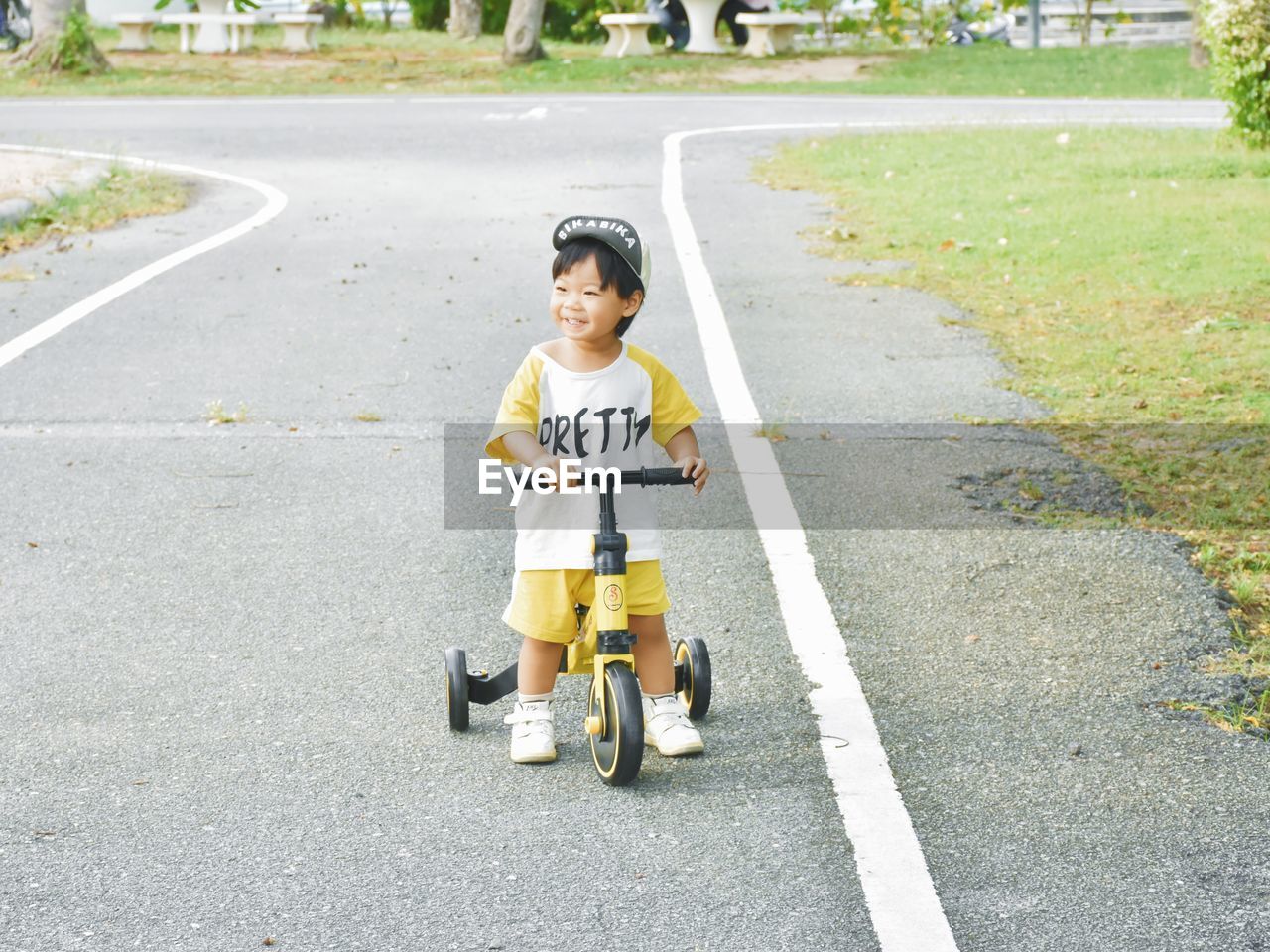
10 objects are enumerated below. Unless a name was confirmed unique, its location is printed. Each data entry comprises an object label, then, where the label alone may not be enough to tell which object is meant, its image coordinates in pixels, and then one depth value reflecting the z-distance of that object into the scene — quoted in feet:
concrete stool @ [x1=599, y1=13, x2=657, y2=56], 98.89
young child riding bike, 13.11
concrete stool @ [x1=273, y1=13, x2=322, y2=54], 98.89
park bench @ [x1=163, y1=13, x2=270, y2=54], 99.25
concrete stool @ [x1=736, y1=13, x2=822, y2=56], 96.22
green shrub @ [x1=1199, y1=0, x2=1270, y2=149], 45.21
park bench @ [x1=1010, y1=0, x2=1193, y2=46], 125.90
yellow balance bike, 12.44
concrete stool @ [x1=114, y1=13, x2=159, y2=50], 99.71
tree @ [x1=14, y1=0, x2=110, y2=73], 86.58
